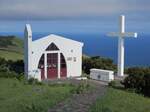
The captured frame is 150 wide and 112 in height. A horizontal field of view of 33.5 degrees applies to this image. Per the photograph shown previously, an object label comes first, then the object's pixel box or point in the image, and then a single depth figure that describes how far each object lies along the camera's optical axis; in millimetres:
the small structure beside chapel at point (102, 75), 23352
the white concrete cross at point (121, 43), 24914
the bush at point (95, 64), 28078
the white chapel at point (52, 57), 23233
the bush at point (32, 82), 14703
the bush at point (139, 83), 17489
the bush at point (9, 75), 16619
